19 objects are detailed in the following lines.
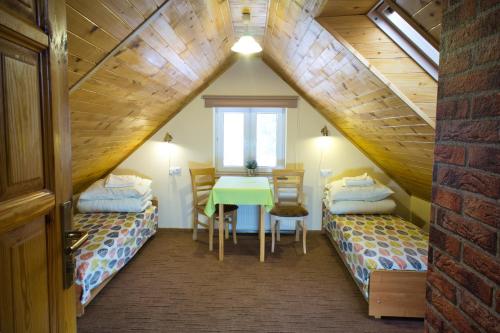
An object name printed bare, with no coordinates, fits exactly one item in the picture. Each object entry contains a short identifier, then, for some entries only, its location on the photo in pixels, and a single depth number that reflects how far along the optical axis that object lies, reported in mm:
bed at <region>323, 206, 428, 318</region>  2400
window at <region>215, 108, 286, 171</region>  4391
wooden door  739
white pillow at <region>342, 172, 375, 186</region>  3761
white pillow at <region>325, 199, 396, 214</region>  3686
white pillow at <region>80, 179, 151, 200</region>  3670
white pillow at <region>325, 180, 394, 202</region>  3701
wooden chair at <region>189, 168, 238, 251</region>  3840
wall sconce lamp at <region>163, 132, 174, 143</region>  4223
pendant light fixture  2480
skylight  1738
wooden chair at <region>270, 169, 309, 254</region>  3645
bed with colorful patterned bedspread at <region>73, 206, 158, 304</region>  2463
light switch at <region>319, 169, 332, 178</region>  4218
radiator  4273
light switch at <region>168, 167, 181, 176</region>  4277
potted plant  4250
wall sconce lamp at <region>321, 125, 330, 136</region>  4162
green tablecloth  3309
